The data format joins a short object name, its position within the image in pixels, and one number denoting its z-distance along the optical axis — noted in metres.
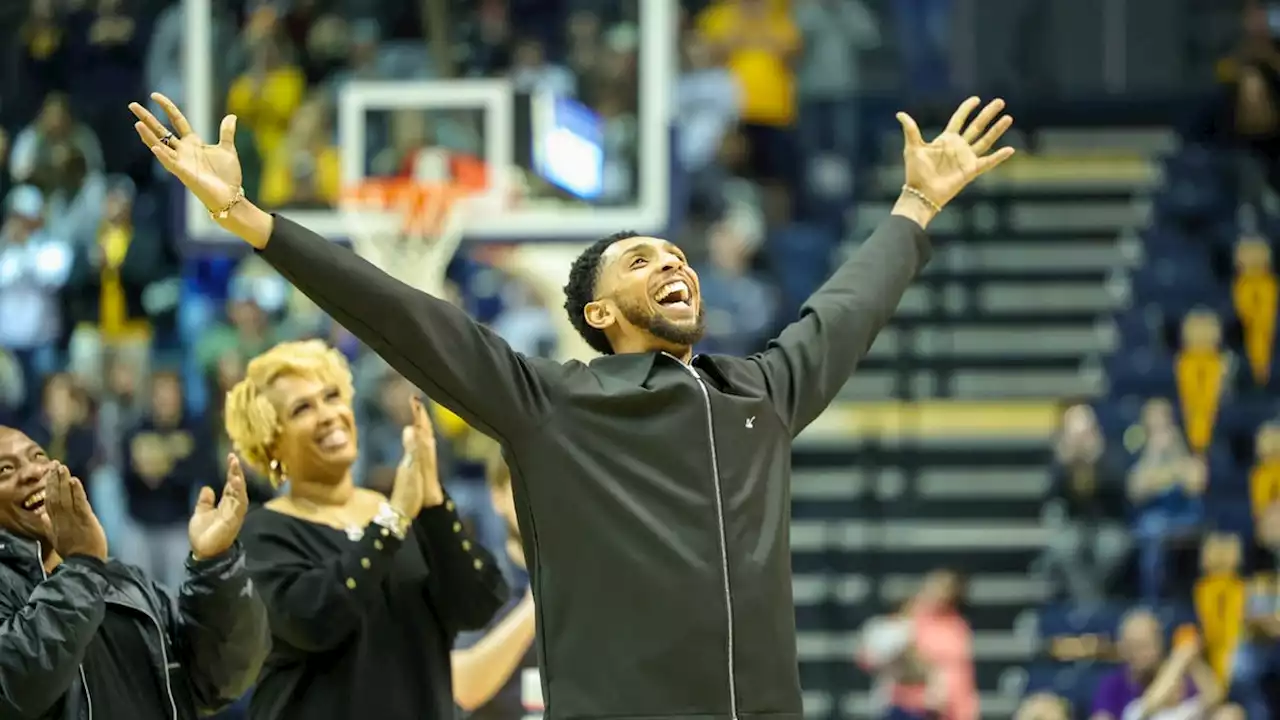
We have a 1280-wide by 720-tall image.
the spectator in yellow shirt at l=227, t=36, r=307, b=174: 12.84
